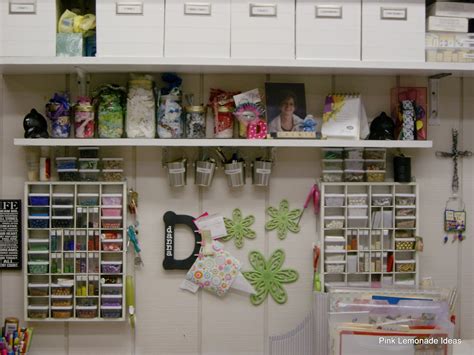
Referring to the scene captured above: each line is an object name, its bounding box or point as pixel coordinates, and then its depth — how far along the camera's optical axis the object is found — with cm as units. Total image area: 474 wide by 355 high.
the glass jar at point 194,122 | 213
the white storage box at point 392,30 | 202
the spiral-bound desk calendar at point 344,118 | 215
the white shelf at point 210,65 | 195
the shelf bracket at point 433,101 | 230
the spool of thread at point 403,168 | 223
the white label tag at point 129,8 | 196
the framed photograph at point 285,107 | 219
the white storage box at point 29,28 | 197
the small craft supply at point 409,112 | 218
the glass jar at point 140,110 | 210
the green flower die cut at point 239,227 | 226
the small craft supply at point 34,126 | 210
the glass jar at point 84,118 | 211
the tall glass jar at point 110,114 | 211
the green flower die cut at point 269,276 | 227
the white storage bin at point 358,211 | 224
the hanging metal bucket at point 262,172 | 220
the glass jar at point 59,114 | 211
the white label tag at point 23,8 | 197
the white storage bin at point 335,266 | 222
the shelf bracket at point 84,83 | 220
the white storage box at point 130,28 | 197
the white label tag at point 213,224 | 225
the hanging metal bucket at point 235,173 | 219
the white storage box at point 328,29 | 200
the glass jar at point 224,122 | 216
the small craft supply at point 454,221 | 232
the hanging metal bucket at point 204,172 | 218
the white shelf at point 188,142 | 204
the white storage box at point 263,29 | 199
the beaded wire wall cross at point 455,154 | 232
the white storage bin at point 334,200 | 223
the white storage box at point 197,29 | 198
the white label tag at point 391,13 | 201
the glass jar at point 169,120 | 211
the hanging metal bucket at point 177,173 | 217
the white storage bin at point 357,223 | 225
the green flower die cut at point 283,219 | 227
